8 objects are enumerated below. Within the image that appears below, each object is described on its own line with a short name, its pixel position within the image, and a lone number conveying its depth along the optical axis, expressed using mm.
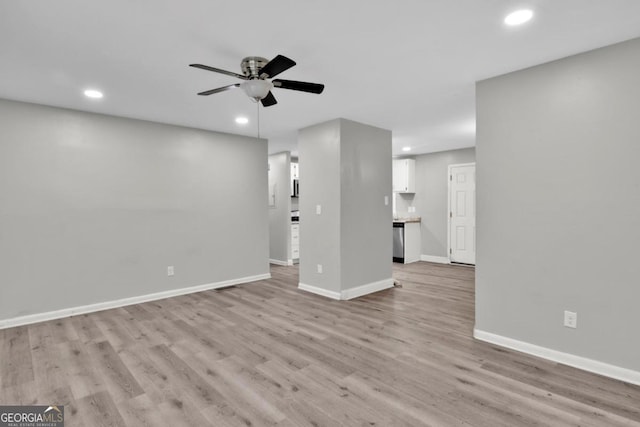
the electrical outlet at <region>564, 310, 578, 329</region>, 2551
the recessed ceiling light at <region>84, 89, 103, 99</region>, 3285
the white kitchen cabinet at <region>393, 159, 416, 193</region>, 7578
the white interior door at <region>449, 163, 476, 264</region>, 6719
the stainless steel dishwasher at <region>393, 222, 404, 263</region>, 7126
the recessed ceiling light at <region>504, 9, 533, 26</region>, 2004
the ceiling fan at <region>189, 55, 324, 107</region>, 2316
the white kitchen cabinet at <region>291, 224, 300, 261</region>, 7002
